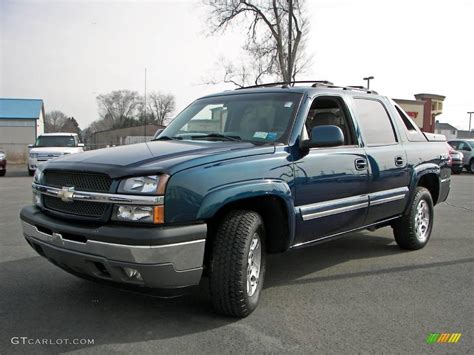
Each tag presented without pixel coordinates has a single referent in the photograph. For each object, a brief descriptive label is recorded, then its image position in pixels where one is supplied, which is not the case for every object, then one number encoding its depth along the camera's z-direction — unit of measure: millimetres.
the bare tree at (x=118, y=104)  91938
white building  35762
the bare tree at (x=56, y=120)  93788
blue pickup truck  3133
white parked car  17453
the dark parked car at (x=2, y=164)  18952
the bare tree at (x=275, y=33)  27766
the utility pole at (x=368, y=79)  29689
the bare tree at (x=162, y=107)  87312
